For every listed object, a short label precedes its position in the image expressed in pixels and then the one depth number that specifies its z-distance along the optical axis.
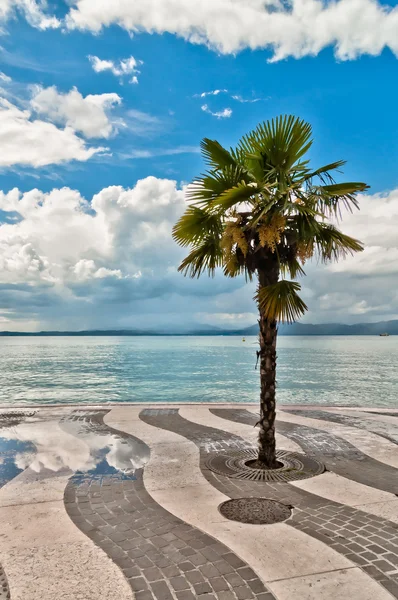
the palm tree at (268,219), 7.20
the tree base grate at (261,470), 7.44
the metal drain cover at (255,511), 5.70
